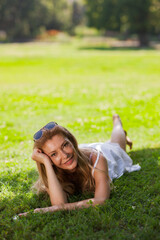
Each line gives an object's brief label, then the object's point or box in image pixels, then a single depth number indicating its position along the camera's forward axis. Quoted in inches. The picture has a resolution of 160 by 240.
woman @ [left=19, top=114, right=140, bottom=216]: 121.6
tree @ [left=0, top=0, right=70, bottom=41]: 2317.9
